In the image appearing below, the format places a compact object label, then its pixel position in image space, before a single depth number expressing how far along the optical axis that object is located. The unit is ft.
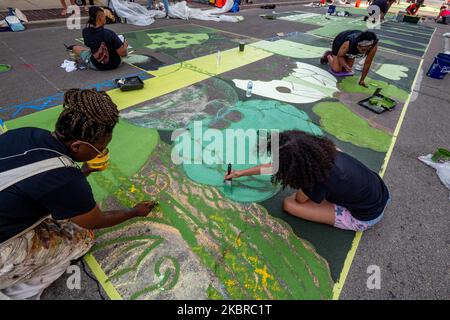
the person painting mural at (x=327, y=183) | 6.14
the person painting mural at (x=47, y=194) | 4.13
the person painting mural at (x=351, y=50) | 15.35
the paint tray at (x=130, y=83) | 13.65
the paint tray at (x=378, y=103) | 14.26
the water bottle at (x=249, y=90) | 13.96
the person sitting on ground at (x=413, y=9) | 46.96
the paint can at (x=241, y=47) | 20.58
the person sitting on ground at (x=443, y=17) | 45.24
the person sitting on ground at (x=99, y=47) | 14.12
